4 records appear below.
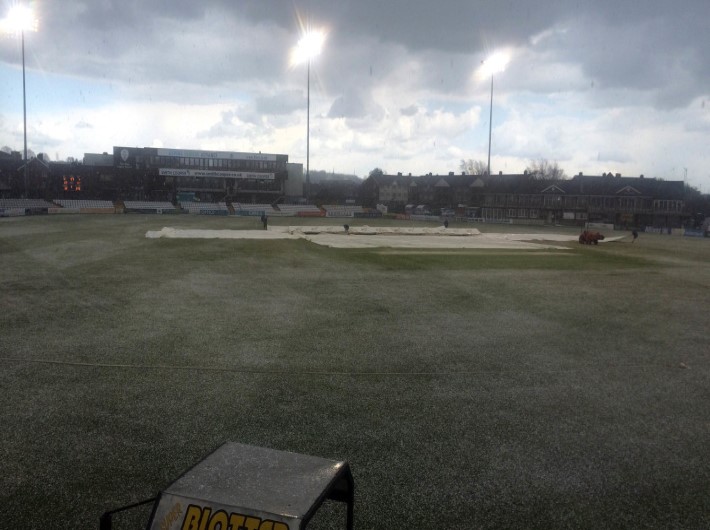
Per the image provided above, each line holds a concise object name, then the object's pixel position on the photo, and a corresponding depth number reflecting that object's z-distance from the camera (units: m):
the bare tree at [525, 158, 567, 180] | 135.12
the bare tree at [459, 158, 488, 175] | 156.94
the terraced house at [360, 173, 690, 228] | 84.69
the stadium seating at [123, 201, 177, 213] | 84.19
